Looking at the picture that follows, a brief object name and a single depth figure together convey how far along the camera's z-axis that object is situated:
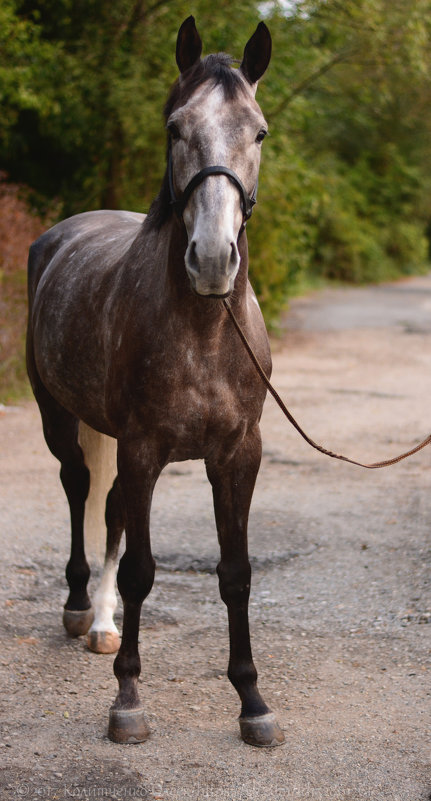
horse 5.29
